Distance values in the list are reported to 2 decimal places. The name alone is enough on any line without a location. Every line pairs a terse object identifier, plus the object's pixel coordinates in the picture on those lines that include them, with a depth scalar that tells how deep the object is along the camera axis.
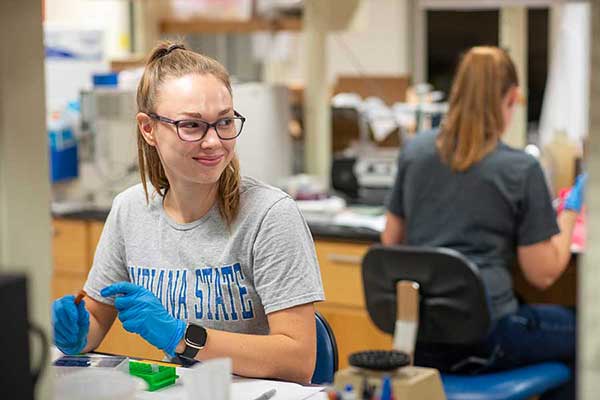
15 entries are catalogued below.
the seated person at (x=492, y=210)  4.35
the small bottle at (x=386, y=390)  2.00
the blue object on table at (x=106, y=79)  6.11
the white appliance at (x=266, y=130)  5.63
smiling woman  2.76
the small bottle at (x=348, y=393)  1.93
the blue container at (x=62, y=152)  6.13
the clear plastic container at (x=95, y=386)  2.11
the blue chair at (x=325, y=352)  2.98
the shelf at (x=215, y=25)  7.42
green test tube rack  2.60
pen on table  2.55
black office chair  4.06
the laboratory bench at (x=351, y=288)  5.19
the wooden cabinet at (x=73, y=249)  5.80
